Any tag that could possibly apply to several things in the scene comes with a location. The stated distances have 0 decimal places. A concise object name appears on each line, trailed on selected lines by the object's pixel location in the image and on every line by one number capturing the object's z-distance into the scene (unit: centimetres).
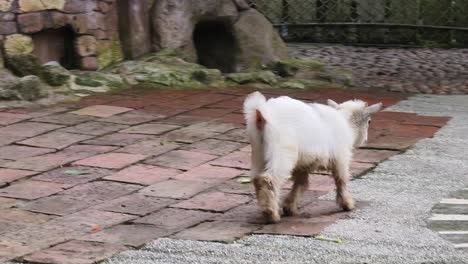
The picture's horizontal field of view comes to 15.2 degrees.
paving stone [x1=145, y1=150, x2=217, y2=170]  1208
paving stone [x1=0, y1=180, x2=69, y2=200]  1041
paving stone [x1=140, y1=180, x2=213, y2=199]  1061
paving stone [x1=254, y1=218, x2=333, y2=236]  912
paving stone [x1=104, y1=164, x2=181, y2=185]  1121
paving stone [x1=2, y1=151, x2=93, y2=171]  1167
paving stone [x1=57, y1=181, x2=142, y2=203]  1042
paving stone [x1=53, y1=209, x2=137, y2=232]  927
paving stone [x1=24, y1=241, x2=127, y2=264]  810
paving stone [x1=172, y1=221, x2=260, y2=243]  890
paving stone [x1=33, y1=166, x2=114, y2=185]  1112
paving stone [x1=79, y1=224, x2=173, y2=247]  875
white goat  917
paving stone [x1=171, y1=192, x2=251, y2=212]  1011
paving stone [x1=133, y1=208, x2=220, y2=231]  938
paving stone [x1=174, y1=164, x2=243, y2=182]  1144
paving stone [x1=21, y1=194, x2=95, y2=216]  983
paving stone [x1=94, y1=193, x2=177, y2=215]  989
